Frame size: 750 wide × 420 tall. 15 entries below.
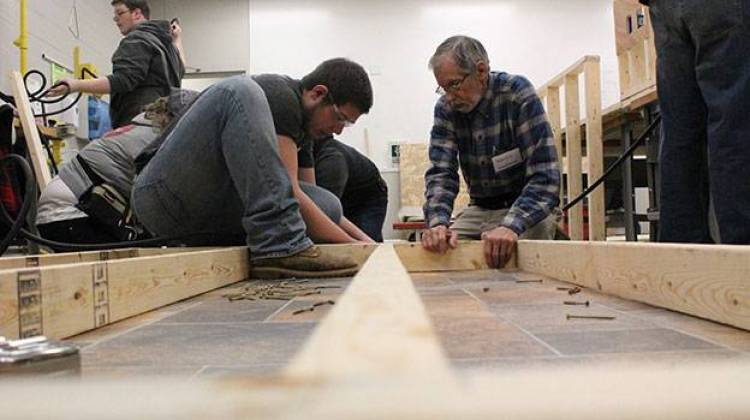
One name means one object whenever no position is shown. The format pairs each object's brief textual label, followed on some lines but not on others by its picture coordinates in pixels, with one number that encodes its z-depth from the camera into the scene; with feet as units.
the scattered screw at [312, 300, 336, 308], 4.73
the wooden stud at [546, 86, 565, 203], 15.46
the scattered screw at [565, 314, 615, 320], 3.97
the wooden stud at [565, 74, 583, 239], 13.48
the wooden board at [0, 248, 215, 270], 5.63
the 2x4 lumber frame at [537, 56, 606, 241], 12.25
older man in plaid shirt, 8.21
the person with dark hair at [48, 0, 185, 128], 10.78
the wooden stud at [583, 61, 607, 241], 12.16
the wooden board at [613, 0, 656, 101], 10.44
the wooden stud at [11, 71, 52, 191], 11.14
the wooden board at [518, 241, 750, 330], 3.46
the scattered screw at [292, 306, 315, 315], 4.41
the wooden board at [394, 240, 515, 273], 7.88
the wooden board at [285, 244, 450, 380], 1.26
